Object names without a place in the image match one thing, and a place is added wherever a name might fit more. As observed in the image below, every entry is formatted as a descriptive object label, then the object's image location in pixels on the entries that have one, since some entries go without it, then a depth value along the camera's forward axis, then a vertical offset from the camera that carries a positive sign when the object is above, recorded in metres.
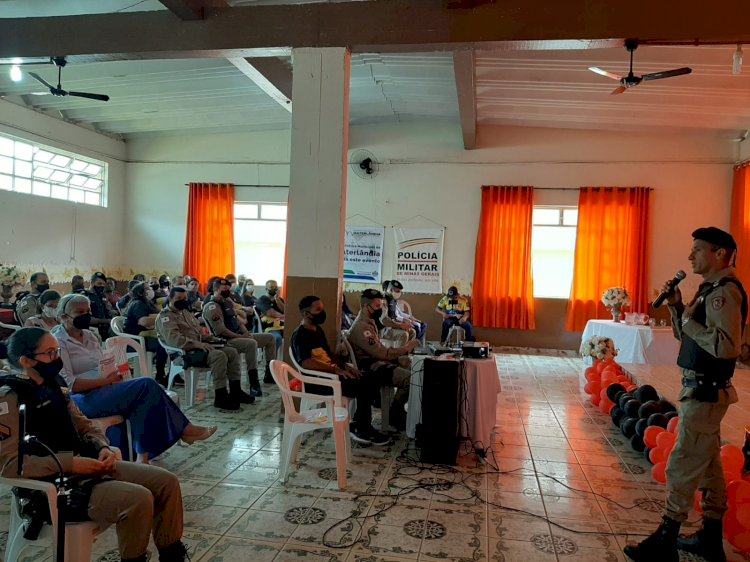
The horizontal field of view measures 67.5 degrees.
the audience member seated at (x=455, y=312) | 8.01 -0.56
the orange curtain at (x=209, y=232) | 10.05 +0.54
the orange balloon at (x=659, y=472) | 3.26 -1.12
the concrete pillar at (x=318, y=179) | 4.55 +0.72
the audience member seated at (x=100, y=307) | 6.31 -0.59
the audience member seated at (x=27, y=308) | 5.15 -0.49
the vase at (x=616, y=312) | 7.05 -0.42
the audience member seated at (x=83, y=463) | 1.96 -0.75
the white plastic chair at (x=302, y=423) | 3.24 -0.92
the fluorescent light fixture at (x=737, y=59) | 4.20 +1.70
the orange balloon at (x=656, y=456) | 3.34 -1.05
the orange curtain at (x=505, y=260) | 9.02 +0.24
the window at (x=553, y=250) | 9.15 +0.44
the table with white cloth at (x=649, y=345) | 6.39 -0.74
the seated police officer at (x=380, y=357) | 4.20 -0.68
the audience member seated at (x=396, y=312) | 6.87 -0.53
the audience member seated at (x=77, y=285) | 6.71 -0.35
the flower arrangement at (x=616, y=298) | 7.02 -0.24
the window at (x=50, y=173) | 8.16 +1.32
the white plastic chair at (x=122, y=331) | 5.00 -0.67
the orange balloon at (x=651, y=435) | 3.62 -1.00
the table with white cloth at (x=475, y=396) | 3.88 -0.87
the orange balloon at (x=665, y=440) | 3.32 -0.95
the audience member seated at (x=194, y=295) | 7.45 -0.48
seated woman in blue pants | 3.09 -0.76
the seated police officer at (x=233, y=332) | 5.51 -0.72
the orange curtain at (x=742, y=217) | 7.87 +0.97
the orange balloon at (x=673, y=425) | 3.42 -0.88
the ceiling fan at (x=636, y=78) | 4.78 +1.78
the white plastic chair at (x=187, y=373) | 4.88 -0.99
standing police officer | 2.33 -0.45
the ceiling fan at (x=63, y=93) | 5.12 +1.68
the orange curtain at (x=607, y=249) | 8.69 +0.46
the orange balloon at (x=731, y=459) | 2.87 -0.90
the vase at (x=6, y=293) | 7.21 -0.51
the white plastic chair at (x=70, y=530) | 1.90 -0.94
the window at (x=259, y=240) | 10.19 +0.44
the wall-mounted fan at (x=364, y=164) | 9.57 +1.79
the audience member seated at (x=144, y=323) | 5.37 -0.61
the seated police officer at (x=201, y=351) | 4.77 -0.77
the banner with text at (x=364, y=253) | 9.60 +0.27
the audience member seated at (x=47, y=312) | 3.93 -0.43
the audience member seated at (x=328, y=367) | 3.87 -0.70
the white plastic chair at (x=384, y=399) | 4.24 -0.98
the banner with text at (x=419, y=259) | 9.40 +0.21
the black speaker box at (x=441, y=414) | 3.68 -0.93
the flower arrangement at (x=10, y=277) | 7.41 -0.31
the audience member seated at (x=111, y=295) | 7.54 -0.52
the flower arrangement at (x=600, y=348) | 5.73 -0.72
